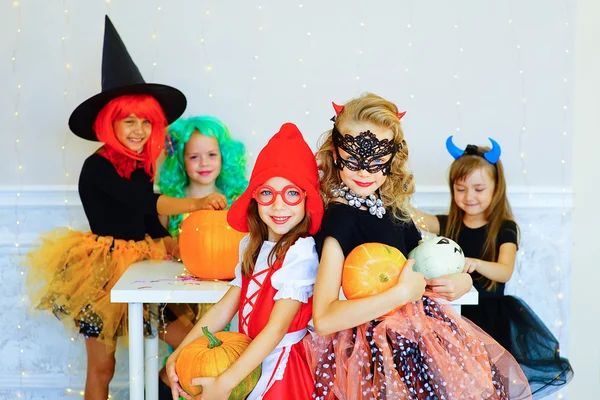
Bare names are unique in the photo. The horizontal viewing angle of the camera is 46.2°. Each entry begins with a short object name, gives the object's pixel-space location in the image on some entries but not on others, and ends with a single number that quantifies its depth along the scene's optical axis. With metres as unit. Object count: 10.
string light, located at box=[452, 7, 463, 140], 3.41
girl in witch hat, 2.82
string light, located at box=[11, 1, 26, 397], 3.32
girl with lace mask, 1.91
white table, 2.37
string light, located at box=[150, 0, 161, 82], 3.34
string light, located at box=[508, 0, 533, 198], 3.42
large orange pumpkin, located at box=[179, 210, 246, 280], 2.57
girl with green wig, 3.19
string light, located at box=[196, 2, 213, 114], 3.36
